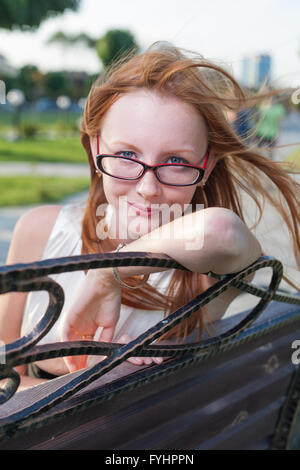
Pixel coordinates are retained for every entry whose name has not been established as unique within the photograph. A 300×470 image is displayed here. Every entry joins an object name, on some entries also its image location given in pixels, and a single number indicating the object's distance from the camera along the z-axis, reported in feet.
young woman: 3.37
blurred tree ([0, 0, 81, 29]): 47.52
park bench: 2.65
